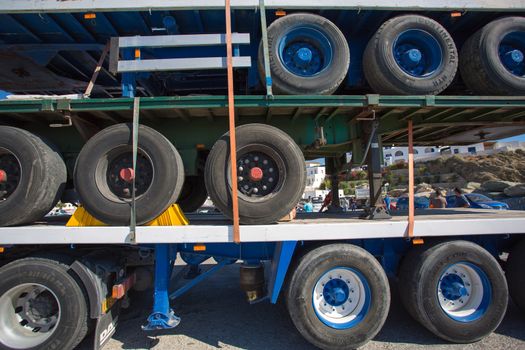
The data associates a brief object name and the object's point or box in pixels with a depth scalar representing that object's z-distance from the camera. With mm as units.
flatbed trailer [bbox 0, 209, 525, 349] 3297
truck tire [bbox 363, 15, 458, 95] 3654
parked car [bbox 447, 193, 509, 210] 9633
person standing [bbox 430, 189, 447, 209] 8922
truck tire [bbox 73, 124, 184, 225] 3387
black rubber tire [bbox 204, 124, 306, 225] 3422
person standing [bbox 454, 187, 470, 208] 9428
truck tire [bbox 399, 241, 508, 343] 3459
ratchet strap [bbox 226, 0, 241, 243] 3266
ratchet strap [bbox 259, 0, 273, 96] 3453
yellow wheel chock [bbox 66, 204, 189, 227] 3486
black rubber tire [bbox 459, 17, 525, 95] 3738
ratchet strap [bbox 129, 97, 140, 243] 3302
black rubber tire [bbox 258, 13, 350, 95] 3566
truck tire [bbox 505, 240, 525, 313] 3824
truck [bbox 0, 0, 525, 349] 3336
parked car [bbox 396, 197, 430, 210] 8778
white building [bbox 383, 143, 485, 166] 43312
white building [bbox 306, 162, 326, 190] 54144
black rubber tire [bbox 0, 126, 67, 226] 3389
